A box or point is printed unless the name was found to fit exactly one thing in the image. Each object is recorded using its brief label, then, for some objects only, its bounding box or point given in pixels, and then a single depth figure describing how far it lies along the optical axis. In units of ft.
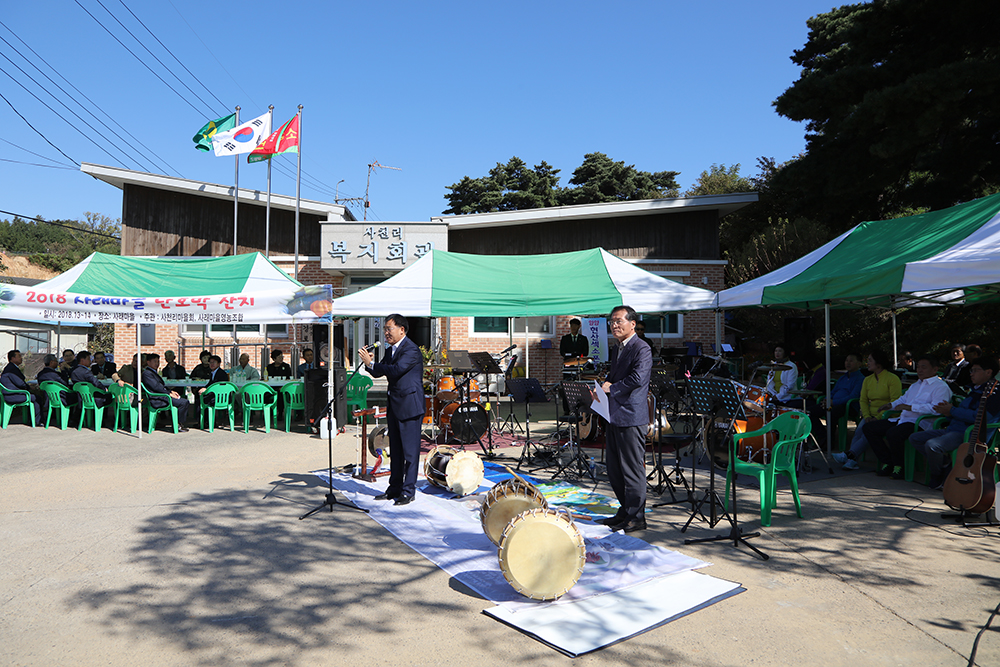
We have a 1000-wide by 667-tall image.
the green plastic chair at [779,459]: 17.52
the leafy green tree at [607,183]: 114.52
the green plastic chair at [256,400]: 36.19
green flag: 53.62
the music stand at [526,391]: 26.73
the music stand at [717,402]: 15.60
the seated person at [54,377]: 37.60
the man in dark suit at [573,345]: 44.39
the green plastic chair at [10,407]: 37.86
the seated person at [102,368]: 43.06
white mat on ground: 11.43
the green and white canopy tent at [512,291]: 32.99
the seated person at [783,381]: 29.54
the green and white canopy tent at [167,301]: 33.96
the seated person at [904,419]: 22.18
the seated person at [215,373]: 36.99
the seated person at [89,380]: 36.76
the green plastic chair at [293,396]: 37.76
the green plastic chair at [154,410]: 35.69
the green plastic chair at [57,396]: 37.22
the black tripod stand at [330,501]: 19.47
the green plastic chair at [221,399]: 36.06
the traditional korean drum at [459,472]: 20.70
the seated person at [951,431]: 20.04
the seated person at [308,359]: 38.37
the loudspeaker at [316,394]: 36.09
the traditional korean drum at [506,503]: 14.15
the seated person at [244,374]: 39.35
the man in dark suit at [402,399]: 19.57
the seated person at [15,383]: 37.60
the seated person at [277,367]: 40.98
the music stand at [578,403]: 21.45
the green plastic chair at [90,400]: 36.58
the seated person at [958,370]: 30.25
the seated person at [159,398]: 35.78
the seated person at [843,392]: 27.91
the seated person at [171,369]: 40.52
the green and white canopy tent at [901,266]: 21.03
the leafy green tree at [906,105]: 39.11
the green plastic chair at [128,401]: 35.60
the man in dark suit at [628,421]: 16.53
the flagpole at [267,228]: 53.62
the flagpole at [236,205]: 54.98
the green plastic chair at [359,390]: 37.70
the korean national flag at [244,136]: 53.11
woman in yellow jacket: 24.76
